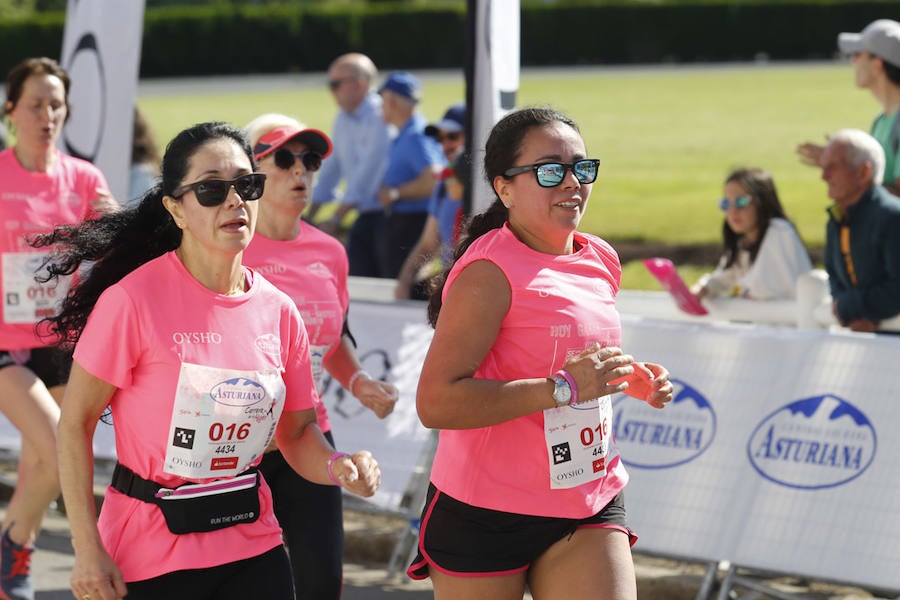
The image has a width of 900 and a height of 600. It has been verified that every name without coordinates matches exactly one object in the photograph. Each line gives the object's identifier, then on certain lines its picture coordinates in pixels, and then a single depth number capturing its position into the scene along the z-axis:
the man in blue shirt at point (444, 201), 17.31
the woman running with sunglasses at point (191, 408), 6.62
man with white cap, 14.88
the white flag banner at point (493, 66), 13.09
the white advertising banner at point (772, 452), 11.16
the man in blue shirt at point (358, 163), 21.19
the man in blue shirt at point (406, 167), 20.52
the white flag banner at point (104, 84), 15.31
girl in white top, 15.10
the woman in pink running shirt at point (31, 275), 11.41
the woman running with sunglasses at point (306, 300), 8.80
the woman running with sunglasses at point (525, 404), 6.86
